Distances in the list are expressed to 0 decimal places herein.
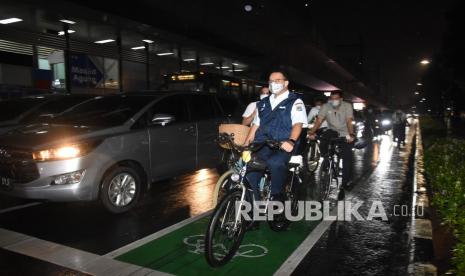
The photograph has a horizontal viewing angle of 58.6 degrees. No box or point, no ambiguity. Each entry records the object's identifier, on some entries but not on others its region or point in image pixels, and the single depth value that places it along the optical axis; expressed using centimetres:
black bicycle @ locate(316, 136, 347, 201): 712
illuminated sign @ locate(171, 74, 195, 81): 1833
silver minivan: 556
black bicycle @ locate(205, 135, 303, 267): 396
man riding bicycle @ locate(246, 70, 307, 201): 463
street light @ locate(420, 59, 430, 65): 2062
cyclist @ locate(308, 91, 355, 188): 758
